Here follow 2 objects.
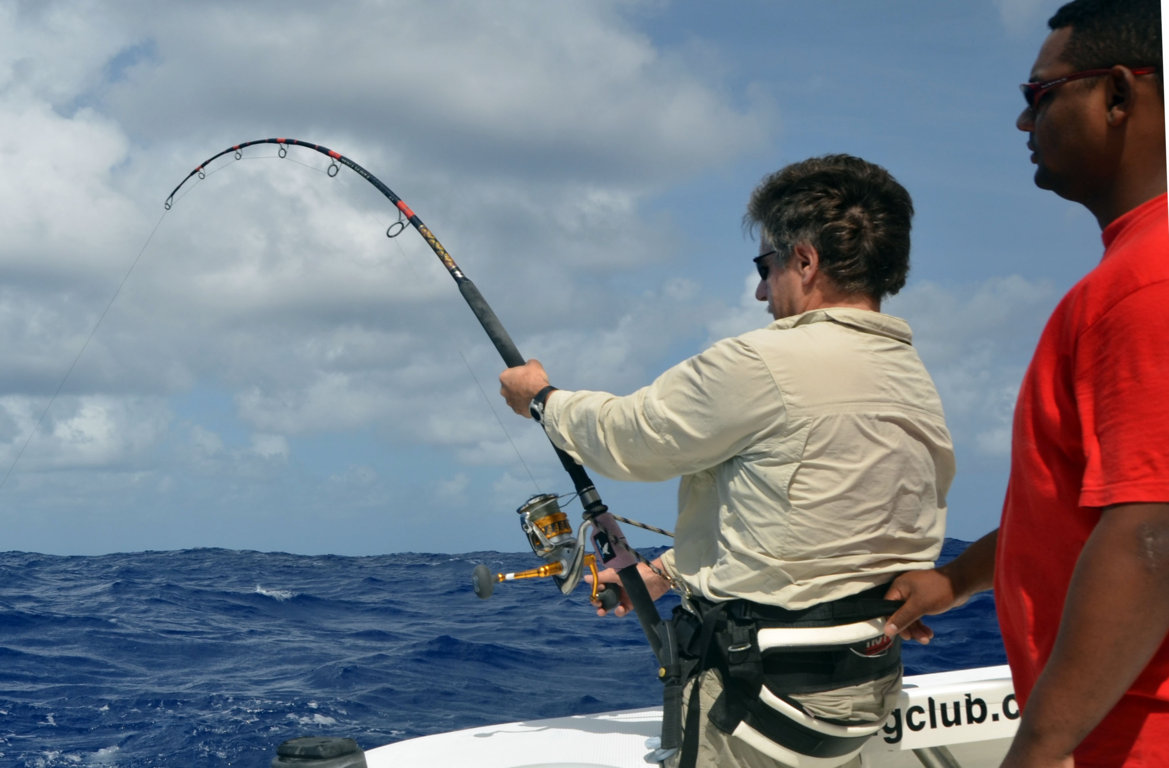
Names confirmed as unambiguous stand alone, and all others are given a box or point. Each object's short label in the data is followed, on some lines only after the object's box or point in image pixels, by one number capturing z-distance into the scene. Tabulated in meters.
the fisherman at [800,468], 1.64
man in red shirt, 0.87
